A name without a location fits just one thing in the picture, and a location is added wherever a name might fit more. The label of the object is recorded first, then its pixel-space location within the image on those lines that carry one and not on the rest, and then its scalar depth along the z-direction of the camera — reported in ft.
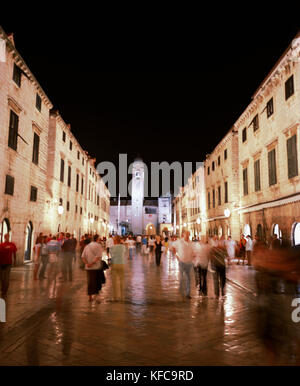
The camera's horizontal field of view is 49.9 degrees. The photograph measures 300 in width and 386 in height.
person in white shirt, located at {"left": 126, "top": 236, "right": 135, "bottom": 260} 77.81
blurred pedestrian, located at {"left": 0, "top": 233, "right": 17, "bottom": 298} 29.68
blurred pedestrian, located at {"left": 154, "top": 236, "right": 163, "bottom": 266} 63.77
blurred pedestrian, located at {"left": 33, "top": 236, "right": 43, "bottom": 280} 41.07
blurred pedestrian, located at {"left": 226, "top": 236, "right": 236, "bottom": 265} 62.98
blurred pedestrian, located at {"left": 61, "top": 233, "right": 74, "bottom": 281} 41.27
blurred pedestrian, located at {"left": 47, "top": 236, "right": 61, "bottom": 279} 39.02
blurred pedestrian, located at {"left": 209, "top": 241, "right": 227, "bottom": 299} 31.53
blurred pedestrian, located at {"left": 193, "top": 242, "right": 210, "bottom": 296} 32.91
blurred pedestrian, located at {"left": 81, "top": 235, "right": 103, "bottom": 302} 29.78
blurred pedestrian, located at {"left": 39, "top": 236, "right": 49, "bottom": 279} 41.11
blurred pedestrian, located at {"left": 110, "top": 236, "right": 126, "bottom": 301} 29.96
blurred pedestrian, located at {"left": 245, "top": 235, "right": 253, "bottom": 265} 61.38
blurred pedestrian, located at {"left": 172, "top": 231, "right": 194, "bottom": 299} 31.94
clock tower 291.99
